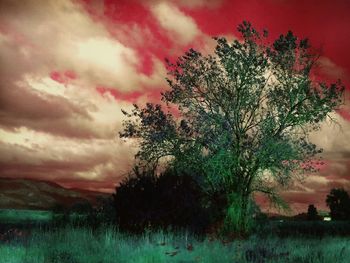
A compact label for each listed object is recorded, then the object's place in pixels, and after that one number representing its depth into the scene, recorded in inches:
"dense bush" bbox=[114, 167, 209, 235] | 820.6
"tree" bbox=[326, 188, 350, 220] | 2984.7
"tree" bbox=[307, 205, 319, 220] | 2765.7
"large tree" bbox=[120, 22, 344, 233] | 1027.9
